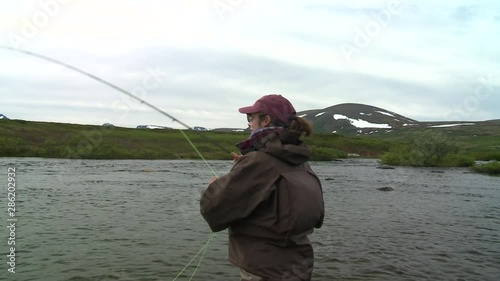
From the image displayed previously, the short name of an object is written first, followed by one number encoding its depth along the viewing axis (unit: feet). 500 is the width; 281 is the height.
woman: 12.82
